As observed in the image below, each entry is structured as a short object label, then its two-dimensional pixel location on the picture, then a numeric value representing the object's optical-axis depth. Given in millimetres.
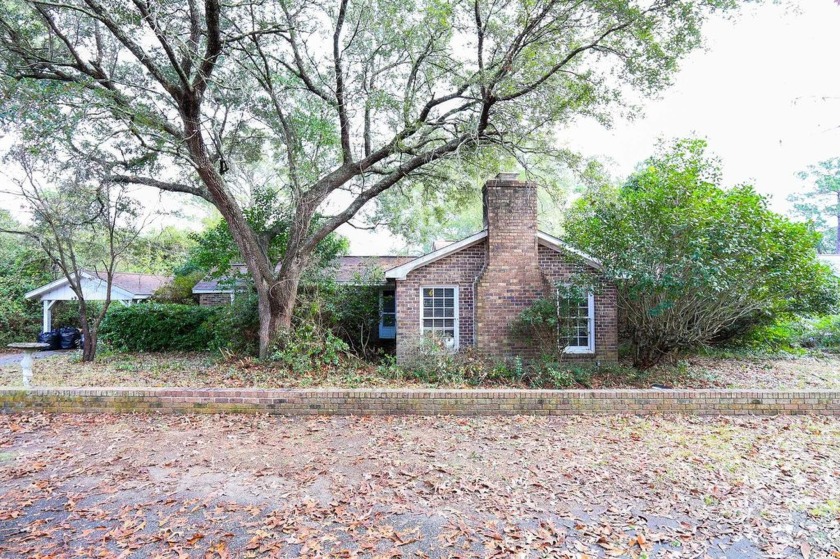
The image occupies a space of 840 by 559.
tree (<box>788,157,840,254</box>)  34062
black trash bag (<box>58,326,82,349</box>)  16766
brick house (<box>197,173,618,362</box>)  10391
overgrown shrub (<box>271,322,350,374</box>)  9812
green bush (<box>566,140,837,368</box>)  7762
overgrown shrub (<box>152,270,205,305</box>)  17469
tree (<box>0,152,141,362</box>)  10398
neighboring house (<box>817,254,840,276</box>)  17492
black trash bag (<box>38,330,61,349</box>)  16609
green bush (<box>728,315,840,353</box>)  11781
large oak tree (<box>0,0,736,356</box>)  8164
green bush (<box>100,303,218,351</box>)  14719
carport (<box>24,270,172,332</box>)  17594
